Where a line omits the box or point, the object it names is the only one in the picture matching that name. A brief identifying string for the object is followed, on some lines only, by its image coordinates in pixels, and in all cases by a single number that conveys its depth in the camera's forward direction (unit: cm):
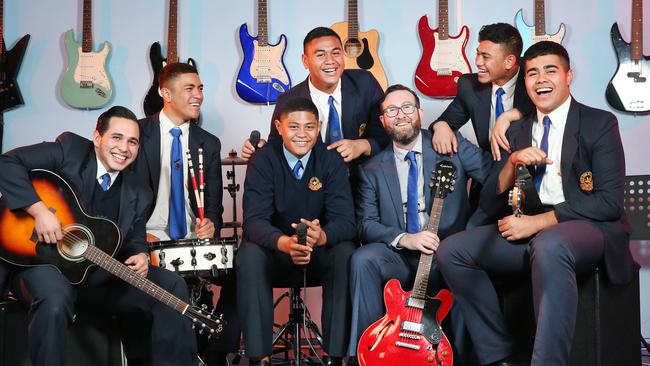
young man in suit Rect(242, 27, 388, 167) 458
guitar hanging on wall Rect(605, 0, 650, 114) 512
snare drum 400
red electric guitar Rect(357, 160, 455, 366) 369
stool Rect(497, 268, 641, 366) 352
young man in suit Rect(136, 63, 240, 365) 444
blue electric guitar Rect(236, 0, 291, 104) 553
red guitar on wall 539
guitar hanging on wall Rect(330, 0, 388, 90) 545
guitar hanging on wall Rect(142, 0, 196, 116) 561
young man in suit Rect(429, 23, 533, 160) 422
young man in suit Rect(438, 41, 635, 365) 338
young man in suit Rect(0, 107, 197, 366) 357
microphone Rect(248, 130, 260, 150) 434
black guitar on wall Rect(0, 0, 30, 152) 571
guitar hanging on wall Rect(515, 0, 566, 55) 530
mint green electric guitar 567
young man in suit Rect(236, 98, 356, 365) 387
